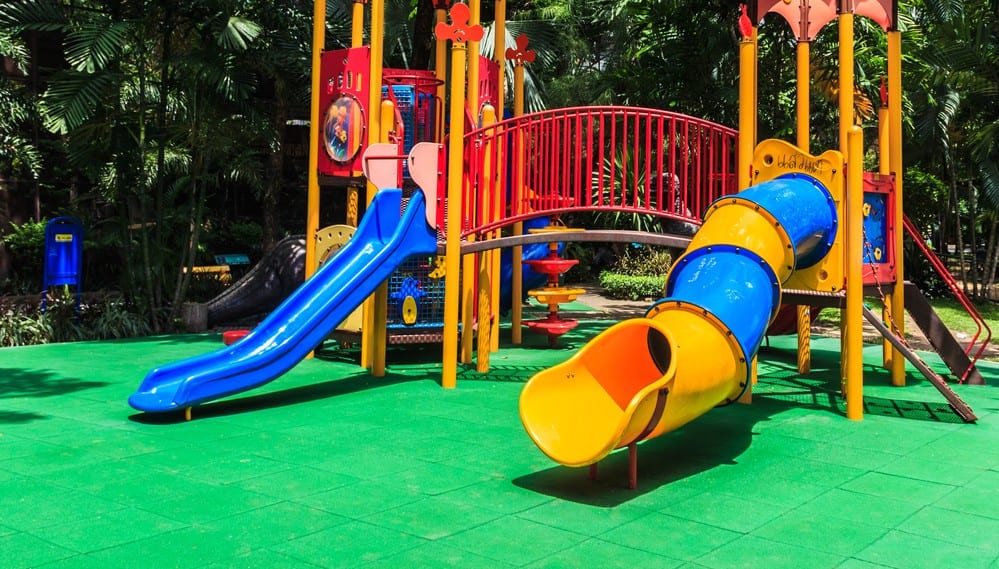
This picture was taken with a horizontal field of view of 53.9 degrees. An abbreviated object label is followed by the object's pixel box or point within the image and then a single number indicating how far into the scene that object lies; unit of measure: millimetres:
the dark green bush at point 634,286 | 20688
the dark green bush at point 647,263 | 22703
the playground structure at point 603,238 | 6133
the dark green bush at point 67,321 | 12359
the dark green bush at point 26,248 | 15875
